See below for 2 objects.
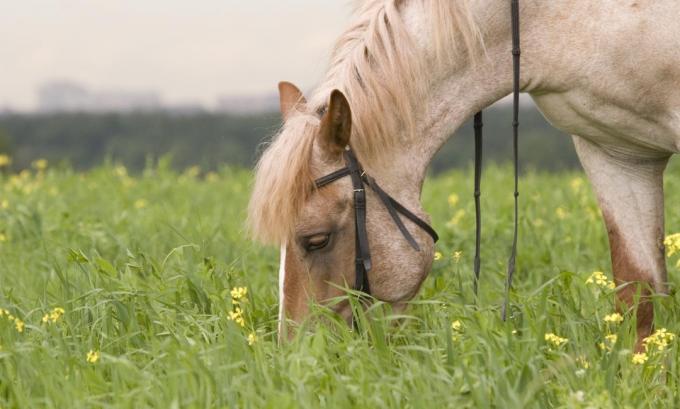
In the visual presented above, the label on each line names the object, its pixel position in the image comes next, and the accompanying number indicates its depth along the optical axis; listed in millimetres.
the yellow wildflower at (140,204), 15220
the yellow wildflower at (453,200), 14187
